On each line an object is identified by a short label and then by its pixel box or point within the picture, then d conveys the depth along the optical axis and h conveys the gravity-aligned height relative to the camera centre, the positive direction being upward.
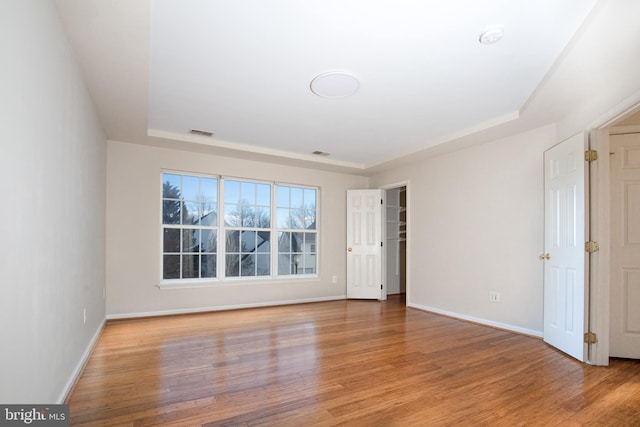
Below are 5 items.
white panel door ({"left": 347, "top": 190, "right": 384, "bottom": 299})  6.50 -0.59
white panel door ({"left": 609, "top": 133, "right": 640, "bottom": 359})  3.20 -0.33
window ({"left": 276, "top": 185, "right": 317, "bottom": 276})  6.16 -0.29
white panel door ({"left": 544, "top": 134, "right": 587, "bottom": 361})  3.16 -0.33
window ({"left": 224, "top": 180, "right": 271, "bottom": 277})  5.62 -0.24
